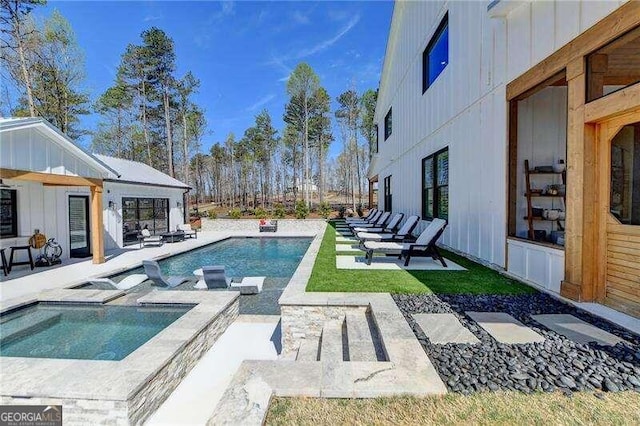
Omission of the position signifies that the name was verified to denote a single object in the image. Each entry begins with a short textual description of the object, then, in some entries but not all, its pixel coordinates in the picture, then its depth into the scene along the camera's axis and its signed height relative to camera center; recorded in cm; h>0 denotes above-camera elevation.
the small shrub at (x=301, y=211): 2370 -39
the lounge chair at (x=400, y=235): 893 -87
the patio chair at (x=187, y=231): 1632 -130
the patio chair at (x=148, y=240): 1381 -148
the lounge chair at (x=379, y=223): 1324 -74
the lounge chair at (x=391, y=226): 1170 -80
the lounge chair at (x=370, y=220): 1551 -75
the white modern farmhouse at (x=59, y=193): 721 +48
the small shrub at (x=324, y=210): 2517 -37
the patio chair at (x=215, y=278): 703 -163
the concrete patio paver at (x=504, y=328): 337 -144
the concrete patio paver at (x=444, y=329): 337 -144
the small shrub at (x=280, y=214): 2411 -59
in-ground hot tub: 275 -174
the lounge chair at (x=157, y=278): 702 -163
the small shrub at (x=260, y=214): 2448 -62
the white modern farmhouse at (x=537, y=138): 396 +120
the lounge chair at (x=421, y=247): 698 -97
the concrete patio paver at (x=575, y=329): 327 -141
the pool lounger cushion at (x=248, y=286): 734 -187
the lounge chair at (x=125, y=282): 705 -171
